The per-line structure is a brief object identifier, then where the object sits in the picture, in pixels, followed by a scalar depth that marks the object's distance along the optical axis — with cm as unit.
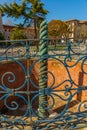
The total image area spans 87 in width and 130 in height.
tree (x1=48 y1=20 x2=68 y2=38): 3606
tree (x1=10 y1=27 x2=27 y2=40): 2865
